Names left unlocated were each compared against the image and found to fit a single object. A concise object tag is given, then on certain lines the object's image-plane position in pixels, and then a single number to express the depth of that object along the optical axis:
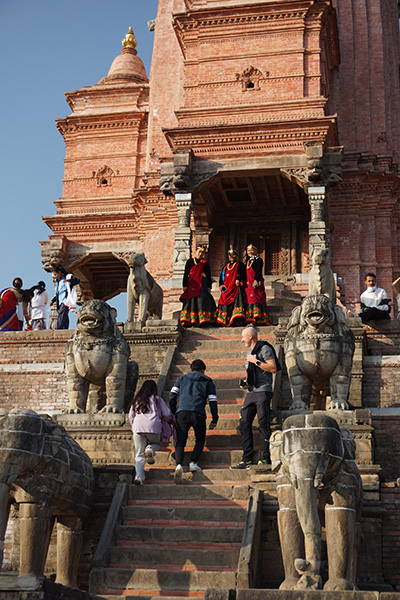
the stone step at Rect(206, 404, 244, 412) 11.02
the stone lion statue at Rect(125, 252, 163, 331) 14.55
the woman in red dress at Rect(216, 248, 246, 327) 15.34
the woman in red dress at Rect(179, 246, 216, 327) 15.05
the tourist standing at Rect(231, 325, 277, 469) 9.47
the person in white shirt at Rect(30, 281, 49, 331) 17.41
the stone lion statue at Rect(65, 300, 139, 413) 10.61
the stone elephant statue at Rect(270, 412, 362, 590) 6.96
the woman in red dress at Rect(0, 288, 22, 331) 16.56
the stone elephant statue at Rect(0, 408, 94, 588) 7.41
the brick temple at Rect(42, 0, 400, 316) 19.77
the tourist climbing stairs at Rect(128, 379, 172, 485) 9.39
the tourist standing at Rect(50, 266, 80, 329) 16.27
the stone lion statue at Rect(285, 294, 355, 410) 10.11
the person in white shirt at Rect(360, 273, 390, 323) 13.91
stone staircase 7.84
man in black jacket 9.51
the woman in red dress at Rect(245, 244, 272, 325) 15.23
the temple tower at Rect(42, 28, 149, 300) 25.62
